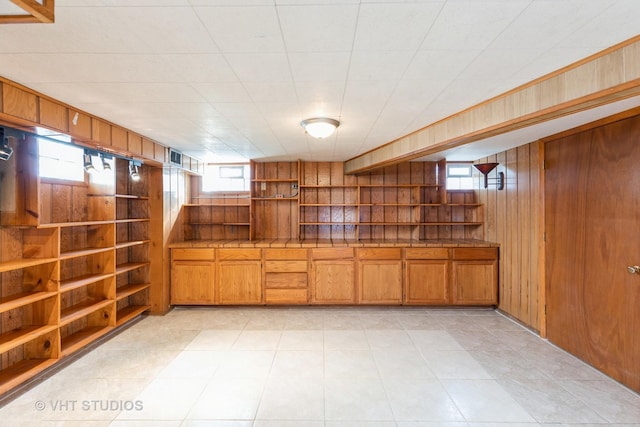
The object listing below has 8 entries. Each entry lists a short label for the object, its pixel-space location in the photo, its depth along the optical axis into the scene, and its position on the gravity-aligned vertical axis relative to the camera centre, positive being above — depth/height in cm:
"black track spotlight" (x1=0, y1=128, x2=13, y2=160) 202 +46
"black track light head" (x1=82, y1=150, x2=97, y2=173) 277 +50
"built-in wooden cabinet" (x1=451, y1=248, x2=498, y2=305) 397 -87
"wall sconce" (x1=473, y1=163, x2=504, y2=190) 386 +59
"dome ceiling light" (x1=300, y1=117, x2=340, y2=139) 255 +78
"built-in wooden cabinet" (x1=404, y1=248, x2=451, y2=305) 402 -89
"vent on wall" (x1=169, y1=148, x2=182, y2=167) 379 +75
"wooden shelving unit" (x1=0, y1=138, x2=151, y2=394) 227 -49
